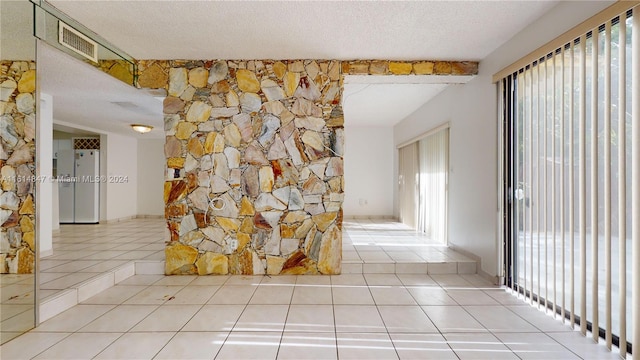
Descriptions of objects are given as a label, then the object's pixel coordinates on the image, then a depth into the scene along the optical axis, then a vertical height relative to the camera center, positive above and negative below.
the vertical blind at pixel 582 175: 1.82 +0.04
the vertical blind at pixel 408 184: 5.95 -0.06
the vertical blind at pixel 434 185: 4.64 -0.06
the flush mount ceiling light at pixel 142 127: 5.55 +0.95
